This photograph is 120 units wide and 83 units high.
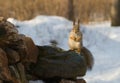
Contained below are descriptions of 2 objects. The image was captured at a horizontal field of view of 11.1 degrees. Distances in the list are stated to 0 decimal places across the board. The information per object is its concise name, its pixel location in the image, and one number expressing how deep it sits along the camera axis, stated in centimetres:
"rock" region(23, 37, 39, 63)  898
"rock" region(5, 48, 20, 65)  808
